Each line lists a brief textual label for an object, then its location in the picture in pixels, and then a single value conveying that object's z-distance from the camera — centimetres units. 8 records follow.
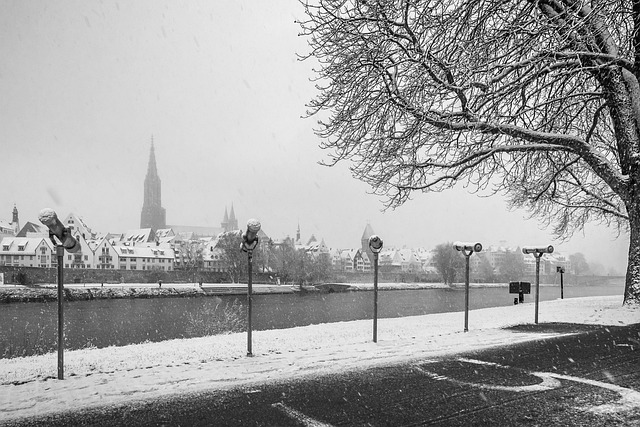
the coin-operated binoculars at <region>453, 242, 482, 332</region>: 1136
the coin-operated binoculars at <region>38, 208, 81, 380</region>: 602
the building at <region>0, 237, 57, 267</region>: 9162
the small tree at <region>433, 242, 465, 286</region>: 8519
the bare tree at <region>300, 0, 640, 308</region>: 1022
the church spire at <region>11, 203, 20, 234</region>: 12044
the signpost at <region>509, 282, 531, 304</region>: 2086
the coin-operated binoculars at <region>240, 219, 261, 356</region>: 738
